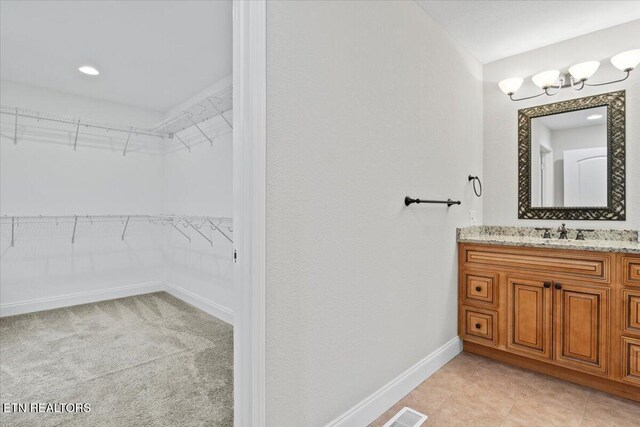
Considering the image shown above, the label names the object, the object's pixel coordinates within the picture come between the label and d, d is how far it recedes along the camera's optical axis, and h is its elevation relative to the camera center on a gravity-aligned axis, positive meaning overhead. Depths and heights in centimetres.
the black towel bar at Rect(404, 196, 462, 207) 190 +7
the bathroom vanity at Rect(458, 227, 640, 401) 181 -60
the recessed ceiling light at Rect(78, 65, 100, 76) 293 +134
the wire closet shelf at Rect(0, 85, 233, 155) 314 +101
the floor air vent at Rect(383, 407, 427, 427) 161 -108
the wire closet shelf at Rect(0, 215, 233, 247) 321 -12
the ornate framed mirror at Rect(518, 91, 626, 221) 224 +40
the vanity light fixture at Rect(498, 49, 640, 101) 206 +99
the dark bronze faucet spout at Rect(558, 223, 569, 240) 234 -15
